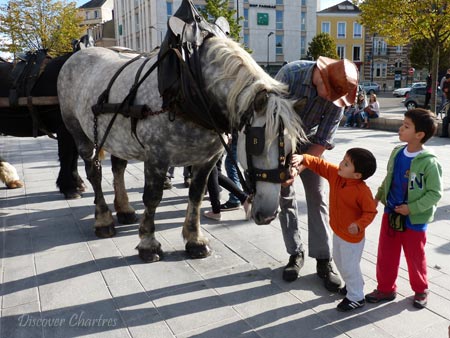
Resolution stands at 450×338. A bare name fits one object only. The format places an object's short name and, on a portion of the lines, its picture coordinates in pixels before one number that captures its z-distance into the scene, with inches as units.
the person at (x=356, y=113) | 527.6
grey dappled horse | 93.6
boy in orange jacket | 102.3
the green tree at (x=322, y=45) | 1501.0
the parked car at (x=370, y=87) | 1488.7
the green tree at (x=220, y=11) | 848.3
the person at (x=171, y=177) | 231.9
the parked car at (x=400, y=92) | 1328.0
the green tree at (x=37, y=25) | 899.4
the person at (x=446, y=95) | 394.4
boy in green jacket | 100.1
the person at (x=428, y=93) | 600.3
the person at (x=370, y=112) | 517.7
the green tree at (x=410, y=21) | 430.3
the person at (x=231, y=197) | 195.8
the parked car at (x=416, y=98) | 749.3
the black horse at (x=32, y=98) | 176.6
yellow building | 1919.9
